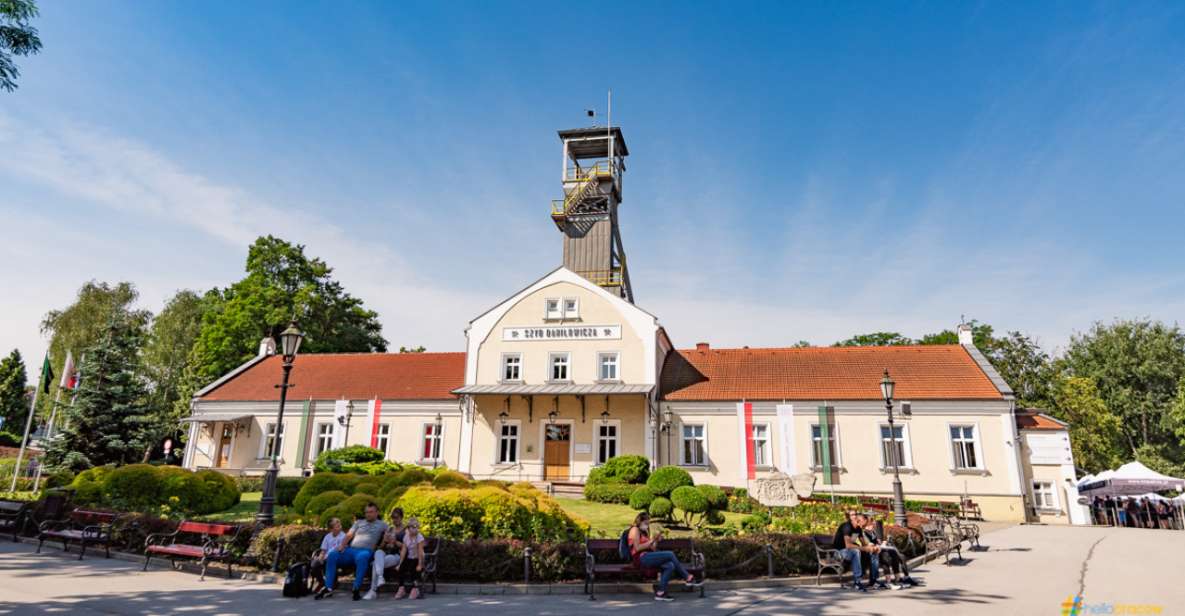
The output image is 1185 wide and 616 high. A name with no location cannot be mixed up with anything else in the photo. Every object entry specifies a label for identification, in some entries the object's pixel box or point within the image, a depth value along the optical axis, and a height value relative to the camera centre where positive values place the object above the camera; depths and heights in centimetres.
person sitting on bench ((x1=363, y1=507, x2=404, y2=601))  886 -118
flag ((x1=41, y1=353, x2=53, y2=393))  2400 +324
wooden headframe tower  3500 +1441
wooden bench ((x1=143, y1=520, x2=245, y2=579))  1011 -132
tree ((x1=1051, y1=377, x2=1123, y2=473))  3850 +377
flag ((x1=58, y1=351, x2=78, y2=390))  2385 +331
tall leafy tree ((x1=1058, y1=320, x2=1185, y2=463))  4394 +772
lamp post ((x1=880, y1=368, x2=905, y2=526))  1391 -52
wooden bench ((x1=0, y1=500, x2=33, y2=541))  1383 -116
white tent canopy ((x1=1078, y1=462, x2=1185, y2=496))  2331 +9
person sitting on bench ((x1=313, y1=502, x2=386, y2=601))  891 -114
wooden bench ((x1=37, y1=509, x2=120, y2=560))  1170 -128
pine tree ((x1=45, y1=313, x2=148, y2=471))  2572 +212
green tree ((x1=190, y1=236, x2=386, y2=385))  3853 +984
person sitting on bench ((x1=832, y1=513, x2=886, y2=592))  991 -109
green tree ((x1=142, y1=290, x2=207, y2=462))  4407 +830
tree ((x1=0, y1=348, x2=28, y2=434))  5441 +588
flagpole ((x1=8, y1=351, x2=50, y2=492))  2166 +190
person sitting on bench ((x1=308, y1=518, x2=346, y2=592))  900 -114
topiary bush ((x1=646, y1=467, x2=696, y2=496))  1827 -14
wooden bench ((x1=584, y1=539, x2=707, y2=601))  905 -131
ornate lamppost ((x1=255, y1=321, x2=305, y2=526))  1118 +12
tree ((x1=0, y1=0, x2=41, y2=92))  1051 +713
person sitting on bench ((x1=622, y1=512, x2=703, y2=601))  898 -117
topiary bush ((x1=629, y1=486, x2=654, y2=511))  1805 -67
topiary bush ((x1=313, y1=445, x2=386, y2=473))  2086 +39
